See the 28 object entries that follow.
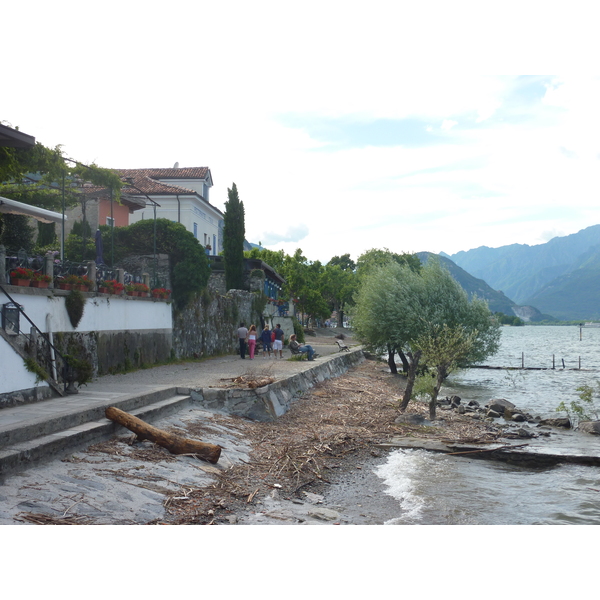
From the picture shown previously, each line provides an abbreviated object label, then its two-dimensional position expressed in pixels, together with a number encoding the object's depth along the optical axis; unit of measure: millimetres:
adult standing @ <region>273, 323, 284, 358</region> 27703
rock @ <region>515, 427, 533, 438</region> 17723
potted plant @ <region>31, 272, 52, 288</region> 12458
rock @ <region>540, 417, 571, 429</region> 20433
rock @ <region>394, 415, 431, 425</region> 17438
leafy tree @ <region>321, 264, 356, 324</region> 79375
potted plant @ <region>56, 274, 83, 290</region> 13922
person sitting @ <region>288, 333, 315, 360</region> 26672
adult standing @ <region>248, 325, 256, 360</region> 25750
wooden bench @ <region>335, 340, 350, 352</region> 39219
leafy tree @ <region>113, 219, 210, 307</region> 22656
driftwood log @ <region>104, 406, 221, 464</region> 8828
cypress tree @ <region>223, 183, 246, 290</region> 40031
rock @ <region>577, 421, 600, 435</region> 18938
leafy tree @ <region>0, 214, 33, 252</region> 21094
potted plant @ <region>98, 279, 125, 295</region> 16016
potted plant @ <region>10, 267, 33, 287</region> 11727
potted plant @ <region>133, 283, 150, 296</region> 18603
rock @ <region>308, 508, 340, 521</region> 7805
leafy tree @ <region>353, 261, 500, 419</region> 33438
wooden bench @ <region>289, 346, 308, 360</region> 25889
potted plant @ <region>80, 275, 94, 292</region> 14712
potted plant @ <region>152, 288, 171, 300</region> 20247
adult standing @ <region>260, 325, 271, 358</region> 28453
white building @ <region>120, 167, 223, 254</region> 39250
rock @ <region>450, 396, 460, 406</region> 25688
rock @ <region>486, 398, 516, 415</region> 23641
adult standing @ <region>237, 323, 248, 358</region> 25547
